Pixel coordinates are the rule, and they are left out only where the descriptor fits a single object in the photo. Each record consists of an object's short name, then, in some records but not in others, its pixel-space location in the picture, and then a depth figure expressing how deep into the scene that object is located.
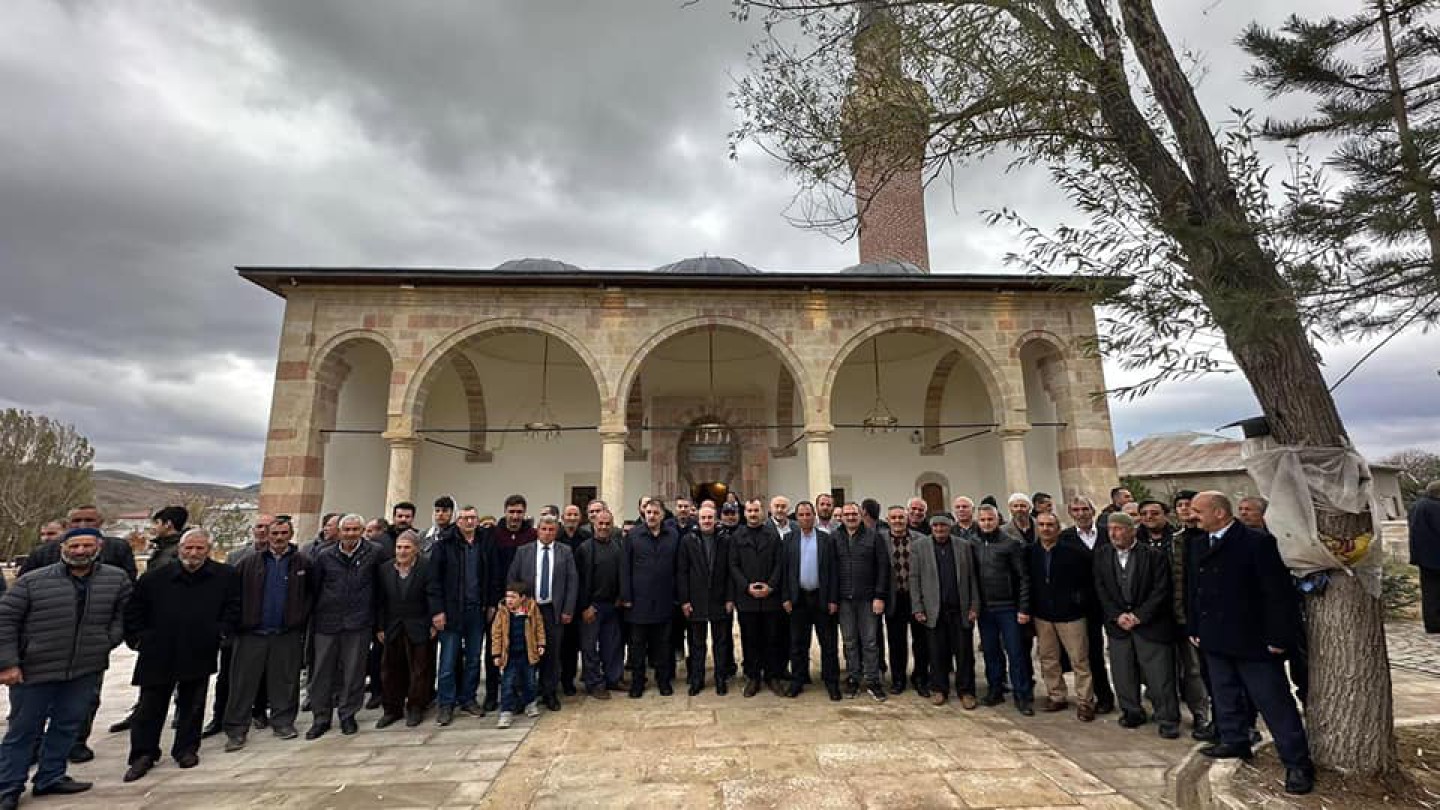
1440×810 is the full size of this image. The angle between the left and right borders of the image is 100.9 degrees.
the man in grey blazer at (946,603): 4.22
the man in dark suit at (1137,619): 3.61
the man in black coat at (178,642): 3.36
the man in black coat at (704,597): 4.54
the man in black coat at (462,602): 4.10
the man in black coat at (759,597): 4.50
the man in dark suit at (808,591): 4.42
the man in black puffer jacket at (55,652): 2.95
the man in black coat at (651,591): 4.47
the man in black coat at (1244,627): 2.62
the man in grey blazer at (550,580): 4.20
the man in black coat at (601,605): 4.45
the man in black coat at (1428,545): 5.23
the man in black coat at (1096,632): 3.98
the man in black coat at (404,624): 4.10
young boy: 4.00
